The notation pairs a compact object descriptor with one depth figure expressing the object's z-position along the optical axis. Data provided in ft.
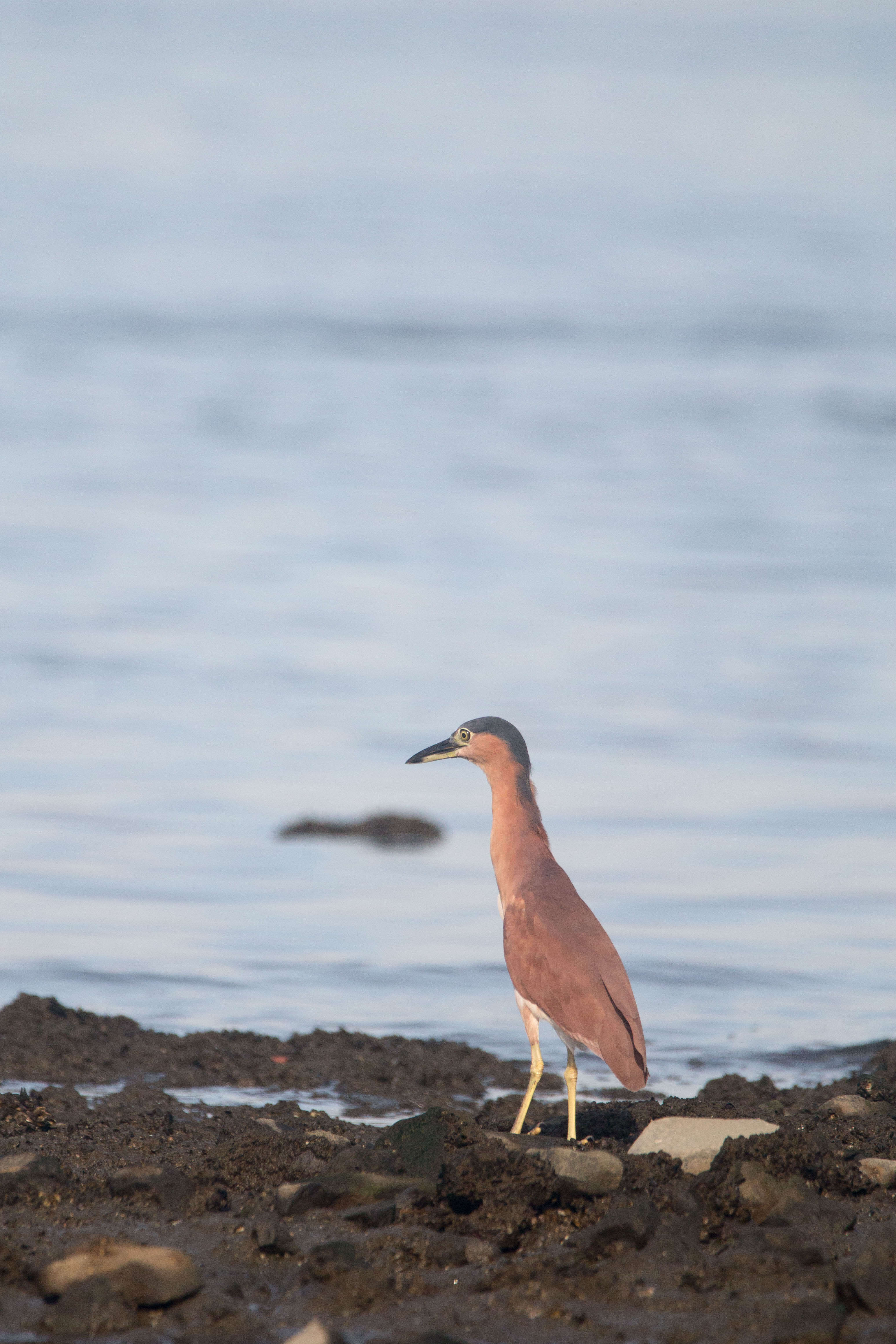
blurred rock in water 107.24
